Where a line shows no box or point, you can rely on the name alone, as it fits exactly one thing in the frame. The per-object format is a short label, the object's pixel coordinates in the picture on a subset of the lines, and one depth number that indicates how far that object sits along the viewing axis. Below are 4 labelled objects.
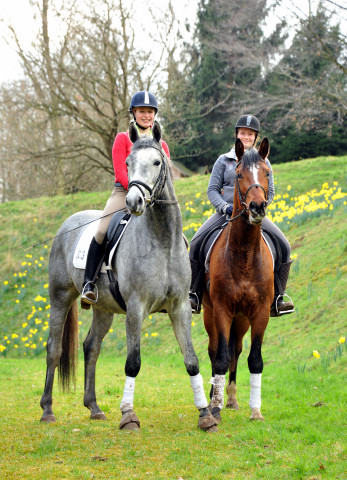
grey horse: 10.30
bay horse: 11.59
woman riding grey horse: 11.65
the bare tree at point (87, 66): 38.09
